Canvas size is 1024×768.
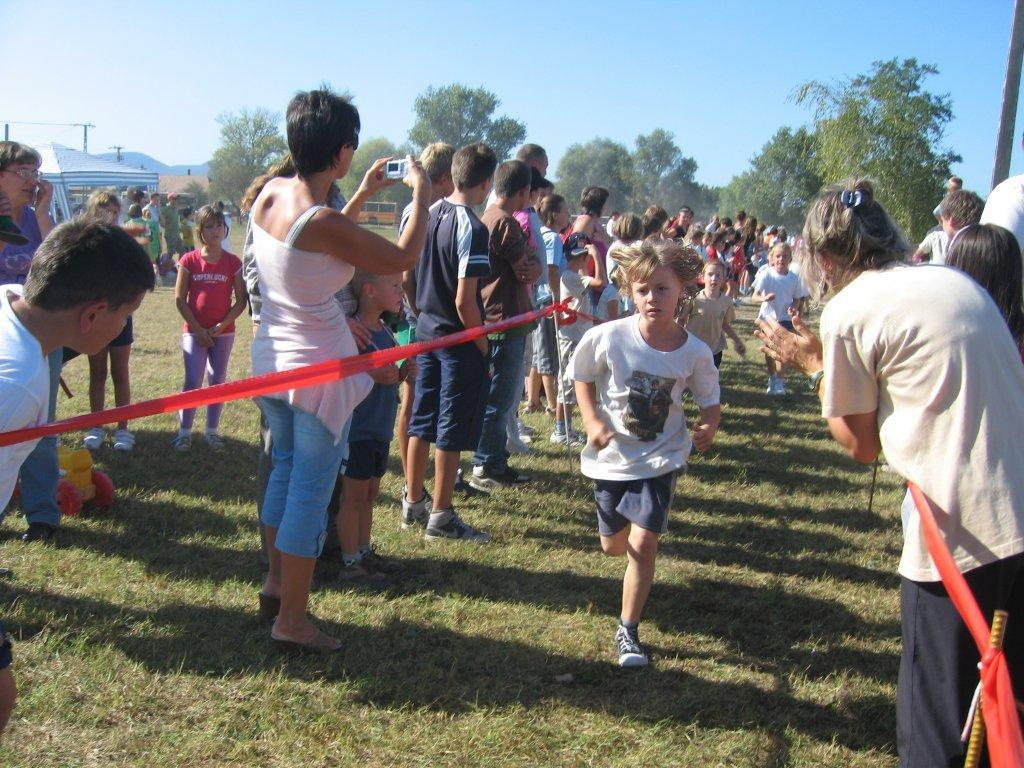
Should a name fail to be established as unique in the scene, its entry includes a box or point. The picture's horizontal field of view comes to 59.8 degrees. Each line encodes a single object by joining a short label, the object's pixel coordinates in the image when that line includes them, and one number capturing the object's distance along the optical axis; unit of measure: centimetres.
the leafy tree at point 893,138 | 3109
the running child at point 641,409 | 422
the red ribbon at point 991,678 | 204
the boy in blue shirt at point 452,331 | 540
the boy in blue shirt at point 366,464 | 496
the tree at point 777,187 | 7851
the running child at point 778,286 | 1074
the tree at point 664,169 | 16425
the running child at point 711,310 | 891
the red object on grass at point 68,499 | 562
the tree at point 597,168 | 14188
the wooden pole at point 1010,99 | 857
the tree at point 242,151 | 10244
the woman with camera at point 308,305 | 356
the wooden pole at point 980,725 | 218
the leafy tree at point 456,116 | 13575
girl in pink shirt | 723
